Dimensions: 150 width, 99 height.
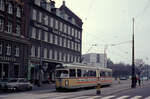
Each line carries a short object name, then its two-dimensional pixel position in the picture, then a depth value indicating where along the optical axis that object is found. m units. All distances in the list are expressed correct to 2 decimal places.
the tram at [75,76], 26.27
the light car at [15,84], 26.48
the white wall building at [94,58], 124.94
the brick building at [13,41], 35.66
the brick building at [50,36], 42.92
